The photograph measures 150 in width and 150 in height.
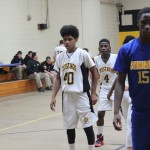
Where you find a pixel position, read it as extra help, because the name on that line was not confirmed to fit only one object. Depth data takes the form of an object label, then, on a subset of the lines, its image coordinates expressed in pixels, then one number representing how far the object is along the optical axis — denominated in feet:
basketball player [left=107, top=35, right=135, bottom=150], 16.96
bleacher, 51.03
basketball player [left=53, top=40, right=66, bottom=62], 54.69
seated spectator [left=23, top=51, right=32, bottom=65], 55.52
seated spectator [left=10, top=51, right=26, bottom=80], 54.03
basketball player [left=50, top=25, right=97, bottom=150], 17.88
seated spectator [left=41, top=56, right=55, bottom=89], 56.71
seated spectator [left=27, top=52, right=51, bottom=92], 54.60
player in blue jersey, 11.19
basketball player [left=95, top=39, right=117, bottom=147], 22.57
